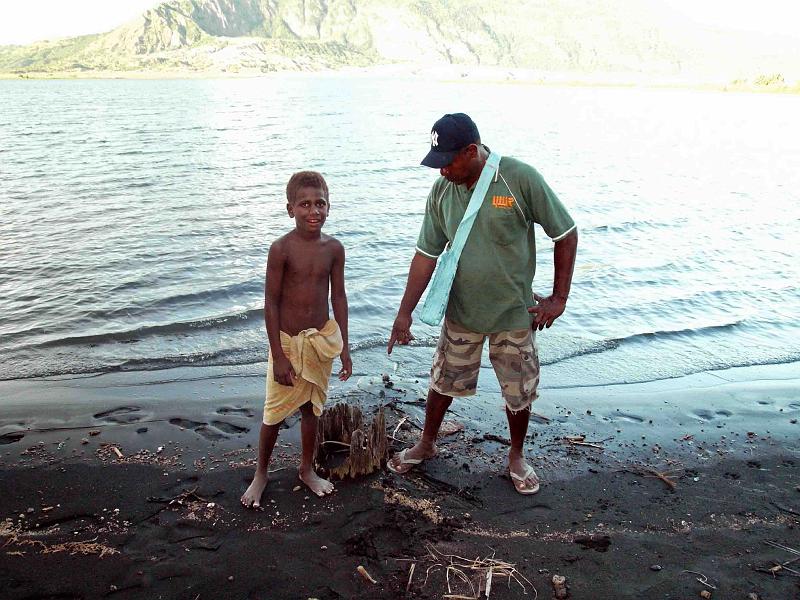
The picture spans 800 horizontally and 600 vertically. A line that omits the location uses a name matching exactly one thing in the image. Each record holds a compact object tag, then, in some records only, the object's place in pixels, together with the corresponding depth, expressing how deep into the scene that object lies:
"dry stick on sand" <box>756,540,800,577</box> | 3.55
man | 3.88
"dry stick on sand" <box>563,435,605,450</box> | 5.13
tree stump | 4.45
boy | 3.88
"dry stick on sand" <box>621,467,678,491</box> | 4.50
